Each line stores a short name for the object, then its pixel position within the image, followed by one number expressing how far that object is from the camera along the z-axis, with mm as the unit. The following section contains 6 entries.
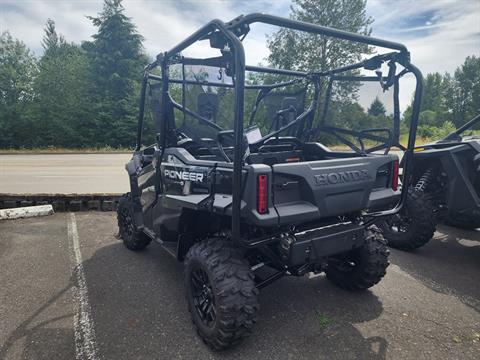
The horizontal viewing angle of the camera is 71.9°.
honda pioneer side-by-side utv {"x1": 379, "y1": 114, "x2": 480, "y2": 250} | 4246
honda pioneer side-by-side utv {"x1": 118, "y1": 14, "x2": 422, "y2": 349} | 2297
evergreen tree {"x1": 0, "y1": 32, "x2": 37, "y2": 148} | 27625
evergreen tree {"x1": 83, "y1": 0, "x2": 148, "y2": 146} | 26734
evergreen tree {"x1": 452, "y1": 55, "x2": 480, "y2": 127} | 54438
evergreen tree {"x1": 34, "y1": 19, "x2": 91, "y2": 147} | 27797
